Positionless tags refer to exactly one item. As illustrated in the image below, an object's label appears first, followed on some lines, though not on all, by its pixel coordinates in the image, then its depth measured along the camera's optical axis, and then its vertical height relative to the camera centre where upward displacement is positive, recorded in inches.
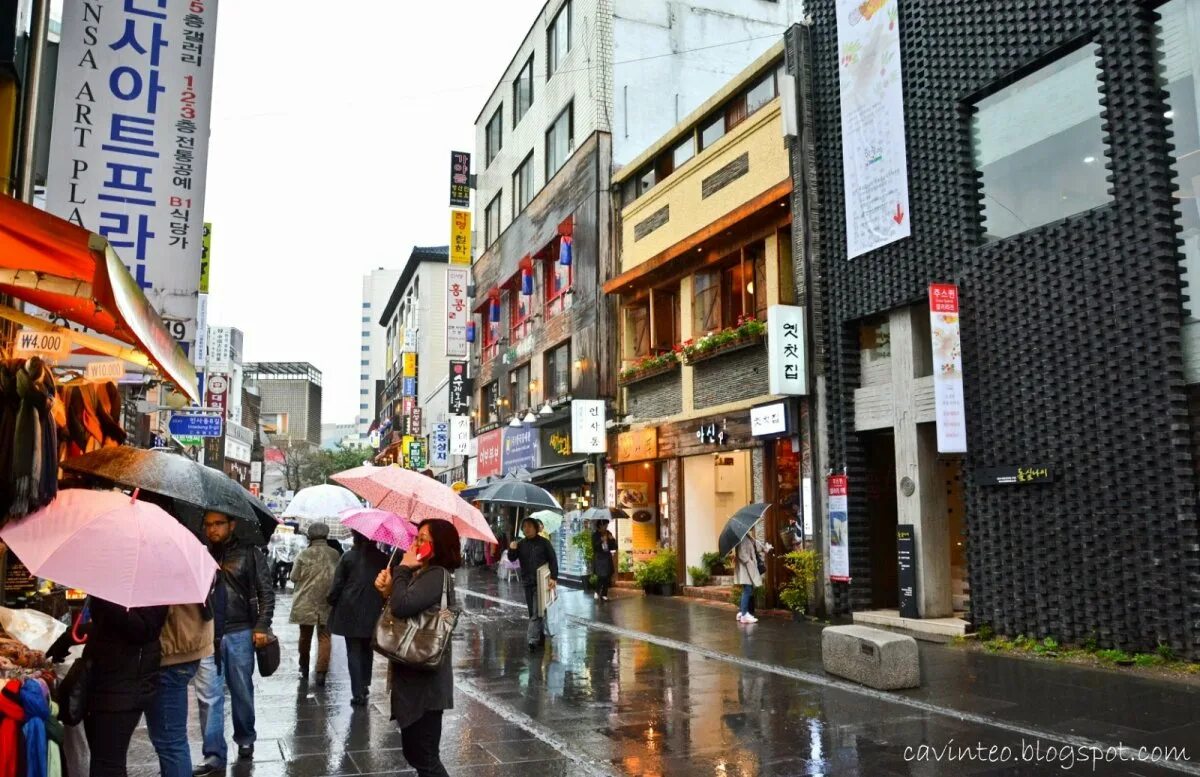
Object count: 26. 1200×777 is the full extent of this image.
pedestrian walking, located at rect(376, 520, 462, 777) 212.7 -38.7
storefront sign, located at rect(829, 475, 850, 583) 618.8 -17.3
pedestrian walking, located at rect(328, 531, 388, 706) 366.0 -39.4
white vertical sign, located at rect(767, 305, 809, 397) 658.2 +107.7
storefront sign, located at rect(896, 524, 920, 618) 561.6 -40.5
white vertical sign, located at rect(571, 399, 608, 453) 956.6 +78.8
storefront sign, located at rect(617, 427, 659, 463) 886.4 +57.9
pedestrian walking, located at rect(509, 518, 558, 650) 530.0 -31.2
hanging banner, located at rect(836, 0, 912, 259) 591.8 +248.1
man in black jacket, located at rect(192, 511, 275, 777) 273.0 -38.7
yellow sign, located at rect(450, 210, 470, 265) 1441.9 +415.8
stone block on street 375.6 -63.8
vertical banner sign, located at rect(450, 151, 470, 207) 1480.1 +521.0
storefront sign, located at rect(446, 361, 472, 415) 1567.4 +196.0
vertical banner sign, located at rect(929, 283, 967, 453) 516.4 +72.5
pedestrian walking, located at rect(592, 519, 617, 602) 828.0 -47.4
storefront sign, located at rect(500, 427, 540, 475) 1175.6 +72.1
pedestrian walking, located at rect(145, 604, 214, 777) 212.1 -40.2
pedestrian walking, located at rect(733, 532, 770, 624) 629.9 -46.9
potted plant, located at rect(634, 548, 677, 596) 845.8 -63.2
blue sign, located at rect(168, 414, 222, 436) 987.9 +87.4
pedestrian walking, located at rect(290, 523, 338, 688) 421.4 -36.7
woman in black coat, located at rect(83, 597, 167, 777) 188.1 -34.3
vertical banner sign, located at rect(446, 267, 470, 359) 1476.4 +312.7
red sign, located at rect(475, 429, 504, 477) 1342.3 +78.5
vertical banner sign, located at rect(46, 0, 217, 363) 316.8 +129.5
